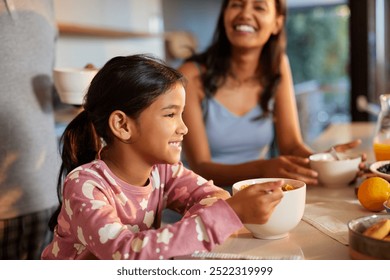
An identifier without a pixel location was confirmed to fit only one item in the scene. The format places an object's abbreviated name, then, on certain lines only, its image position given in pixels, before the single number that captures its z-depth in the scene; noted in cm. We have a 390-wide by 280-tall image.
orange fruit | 91
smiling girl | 72
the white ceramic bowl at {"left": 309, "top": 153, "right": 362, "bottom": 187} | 111
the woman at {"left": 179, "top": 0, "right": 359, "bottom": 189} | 150
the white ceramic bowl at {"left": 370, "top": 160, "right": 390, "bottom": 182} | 102
